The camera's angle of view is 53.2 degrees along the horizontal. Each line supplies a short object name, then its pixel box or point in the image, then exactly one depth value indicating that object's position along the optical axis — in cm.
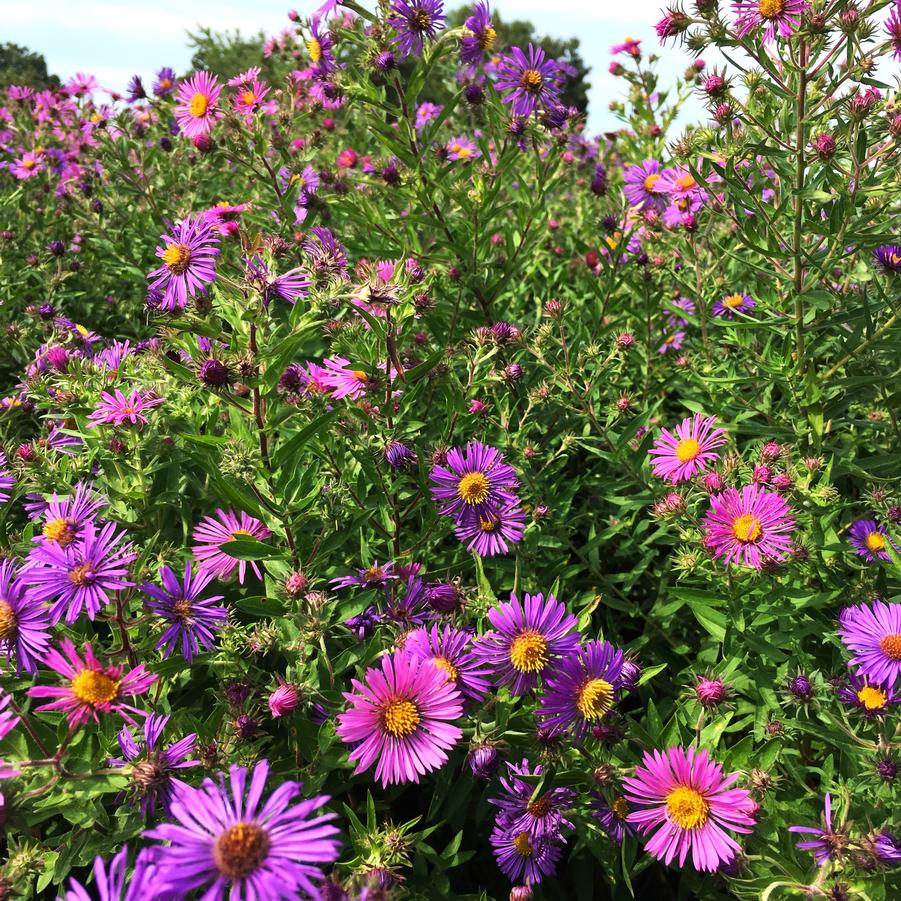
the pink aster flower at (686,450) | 39
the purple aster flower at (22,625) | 30
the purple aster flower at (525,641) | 31
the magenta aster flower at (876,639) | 31
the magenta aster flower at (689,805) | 28
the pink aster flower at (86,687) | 27
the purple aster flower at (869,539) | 37
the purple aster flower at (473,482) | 38
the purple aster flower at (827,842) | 27
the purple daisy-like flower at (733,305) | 51
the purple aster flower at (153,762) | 27
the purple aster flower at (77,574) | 31
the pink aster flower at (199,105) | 57
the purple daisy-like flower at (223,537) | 36
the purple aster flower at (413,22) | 46
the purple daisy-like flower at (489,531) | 38
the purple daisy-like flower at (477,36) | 50
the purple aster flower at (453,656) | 30
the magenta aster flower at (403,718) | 29
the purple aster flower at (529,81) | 55
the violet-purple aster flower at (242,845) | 22
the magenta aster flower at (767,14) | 36
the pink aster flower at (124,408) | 37
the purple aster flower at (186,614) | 32
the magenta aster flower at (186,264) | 34
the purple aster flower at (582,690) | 30
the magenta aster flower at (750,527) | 34
